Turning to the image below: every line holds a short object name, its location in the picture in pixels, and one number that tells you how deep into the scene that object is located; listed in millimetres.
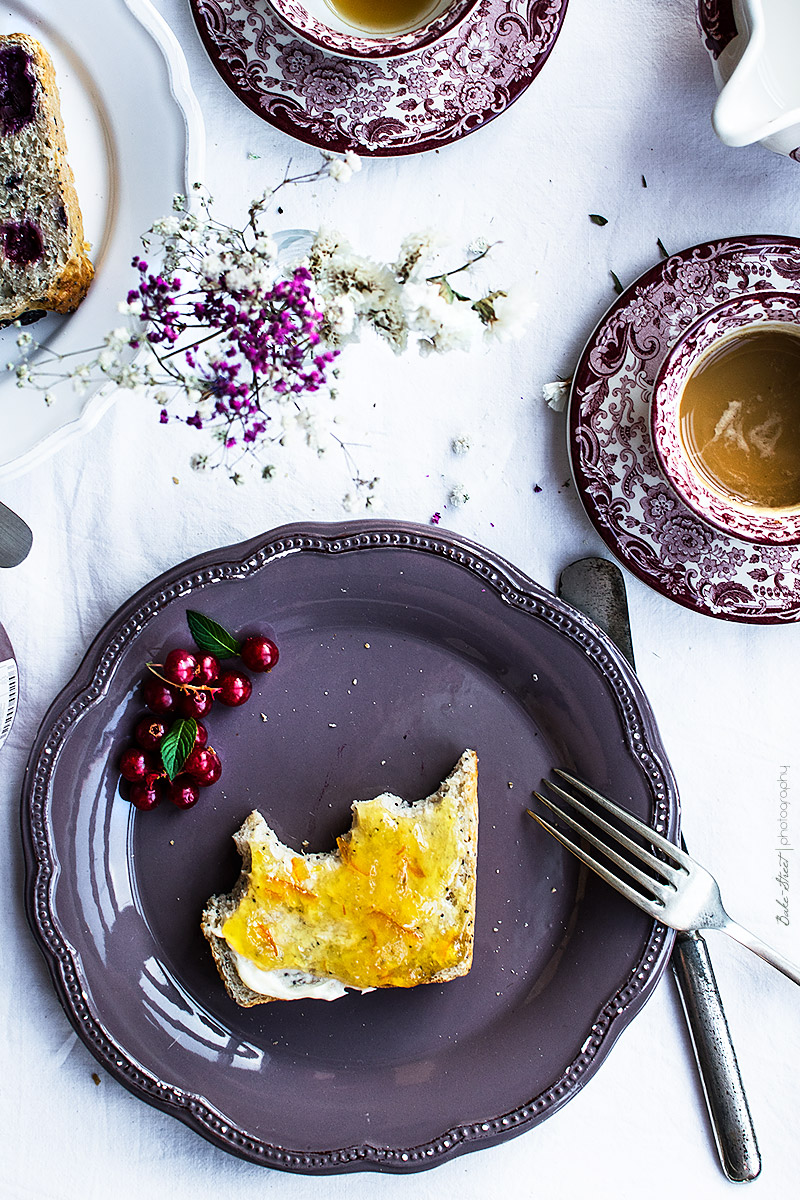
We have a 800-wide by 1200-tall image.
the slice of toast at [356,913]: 730
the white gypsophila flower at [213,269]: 658
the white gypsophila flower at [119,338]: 655
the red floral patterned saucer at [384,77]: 733
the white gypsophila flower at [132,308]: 654
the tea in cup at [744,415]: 727
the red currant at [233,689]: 736
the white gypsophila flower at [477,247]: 750
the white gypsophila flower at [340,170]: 656
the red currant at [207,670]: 732
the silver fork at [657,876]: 741
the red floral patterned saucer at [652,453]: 739
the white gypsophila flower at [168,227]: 659
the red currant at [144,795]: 737
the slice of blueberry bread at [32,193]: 713
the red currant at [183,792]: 738
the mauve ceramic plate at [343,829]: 736
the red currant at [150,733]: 733
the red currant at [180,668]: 729
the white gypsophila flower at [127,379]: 663
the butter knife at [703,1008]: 756
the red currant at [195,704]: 733
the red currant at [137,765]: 735
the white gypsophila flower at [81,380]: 672
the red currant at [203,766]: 733
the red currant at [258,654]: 733
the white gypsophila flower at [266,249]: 653
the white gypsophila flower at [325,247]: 656
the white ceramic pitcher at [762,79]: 698
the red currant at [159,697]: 733
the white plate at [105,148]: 718
